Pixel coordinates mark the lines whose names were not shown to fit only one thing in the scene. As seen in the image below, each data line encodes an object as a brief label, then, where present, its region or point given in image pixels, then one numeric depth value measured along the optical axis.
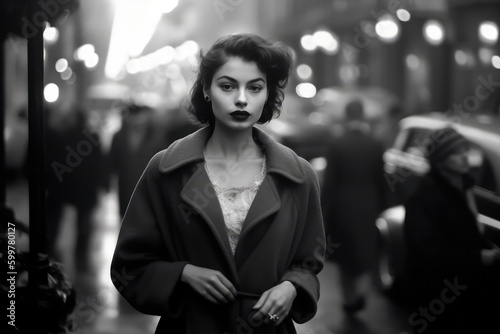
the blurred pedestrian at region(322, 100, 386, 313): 4.93
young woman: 2.11
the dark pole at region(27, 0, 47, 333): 2.94
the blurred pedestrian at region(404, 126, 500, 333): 4.35
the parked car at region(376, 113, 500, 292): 4.44
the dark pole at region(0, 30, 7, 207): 3.95
